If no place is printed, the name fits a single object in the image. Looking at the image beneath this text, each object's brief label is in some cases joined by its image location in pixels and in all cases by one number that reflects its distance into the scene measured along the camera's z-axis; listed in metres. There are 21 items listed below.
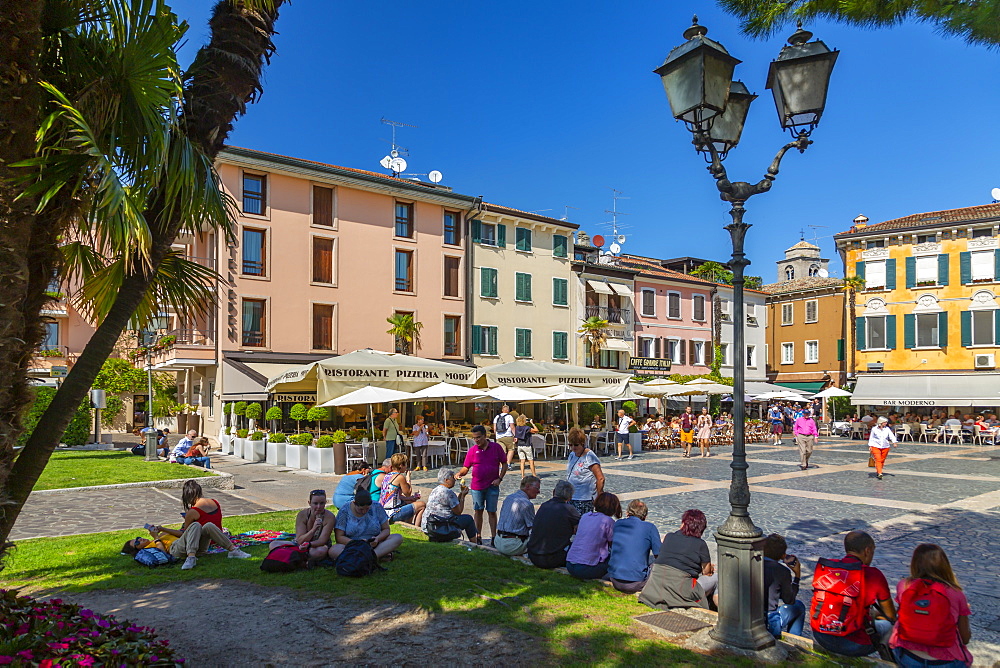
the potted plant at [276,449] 20.39
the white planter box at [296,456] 19.17
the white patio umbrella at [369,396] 17.42
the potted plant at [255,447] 21.81
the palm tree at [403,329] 32.47
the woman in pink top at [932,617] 4.57
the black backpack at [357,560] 7.24
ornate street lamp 5.24
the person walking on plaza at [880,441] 17.14
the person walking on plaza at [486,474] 9.80
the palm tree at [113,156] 3.66
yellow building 38.34
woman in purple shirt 7.15
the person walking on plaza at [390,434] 18.28
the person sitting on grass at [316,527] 7.72
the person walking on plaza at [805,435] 18.98
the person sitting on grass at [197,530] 7.95
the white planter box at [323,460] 18.20
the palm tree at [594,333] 39.25
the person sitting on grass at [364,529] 7.80
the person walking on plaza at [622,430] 23.17
